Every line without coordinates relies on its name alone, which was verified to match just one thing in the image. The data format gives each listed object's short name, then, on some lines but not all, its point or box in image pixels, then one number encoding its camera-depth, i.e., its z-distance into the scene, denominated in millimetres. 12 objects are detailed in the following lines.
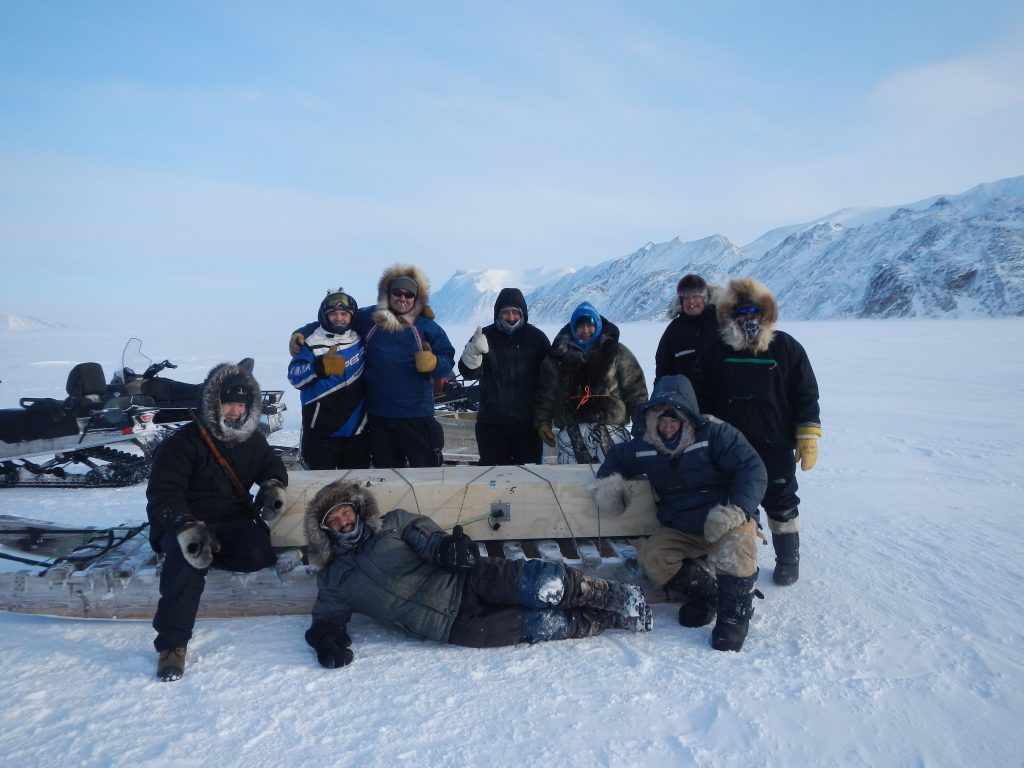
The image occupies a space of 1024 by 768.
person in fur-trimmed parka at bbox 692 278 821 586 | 3291
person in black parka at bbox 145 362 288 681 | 2588
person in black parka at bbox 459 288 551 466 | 3998
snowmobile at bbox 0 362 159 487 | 5582
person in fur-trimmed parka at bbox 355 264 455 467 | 3789
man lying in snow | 2613
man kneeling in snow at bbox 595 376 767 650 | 2707
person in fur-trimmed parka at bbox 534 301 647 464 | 3836
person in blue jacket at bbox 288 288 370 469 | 3729
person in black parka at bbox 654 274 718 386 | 3896
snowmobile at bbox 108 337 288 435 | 6062
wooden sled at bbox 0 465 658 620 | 2918
